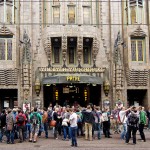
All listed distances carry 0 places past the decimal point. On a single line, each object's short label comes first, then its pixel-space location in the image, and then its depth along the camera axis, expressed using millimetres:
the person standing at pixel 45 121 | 13542
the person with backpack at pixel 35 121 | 12166
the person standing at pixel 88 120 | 12558
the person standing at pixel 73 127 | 11306
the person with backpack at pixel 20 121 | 12156
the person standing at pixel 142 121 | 12424
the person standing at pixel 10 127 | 11956
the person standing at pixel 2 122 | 12395
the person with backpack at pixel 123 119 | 12669
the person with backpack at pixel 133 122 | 11506
